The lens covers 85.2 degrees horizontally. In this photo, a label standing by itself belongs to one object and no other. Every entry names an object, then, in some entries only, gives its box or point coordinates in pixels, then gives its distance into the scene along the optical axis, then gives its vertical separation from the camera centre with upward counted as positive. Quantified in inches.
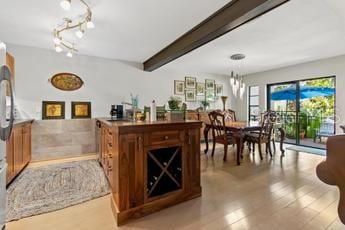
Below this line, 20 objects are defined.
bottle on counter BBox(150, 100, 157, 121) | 97.9 +0.6
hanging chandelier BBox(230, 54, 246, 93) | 161.0 +53.6
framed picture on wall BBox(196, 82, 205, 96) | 247.4 +32.2
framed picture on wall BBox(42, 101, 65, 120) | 159.6 +3.0
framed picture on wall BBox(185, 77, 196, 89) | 239.3 +39.8
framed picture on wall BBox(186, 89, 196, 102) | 239.0 +23.4
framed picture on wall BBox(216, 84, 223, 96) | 265.0 +32.9
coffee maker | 144.4 +1.0
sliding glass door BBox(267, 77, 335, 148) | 194.5 +5.3
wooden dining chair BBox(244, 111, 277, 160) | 154.9 -18.1
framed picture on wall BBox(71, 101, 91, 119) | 171.6 +3.1
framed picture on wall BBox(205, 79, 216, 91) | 255.6 +40.1
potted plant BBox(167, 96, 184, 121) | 93.4 +1.1
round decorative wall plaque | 163.8 +28.7
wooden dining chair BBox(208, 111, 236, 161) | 153.3 -16.6
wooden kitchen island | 72.9 -22.8
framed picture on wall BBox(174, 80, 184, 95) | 230.3 +32.2
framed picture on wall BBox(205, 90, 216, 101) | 255.6 +24.8
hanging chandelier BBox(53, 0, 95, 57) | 72.6 +52.6
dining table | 143.5 -13.8
